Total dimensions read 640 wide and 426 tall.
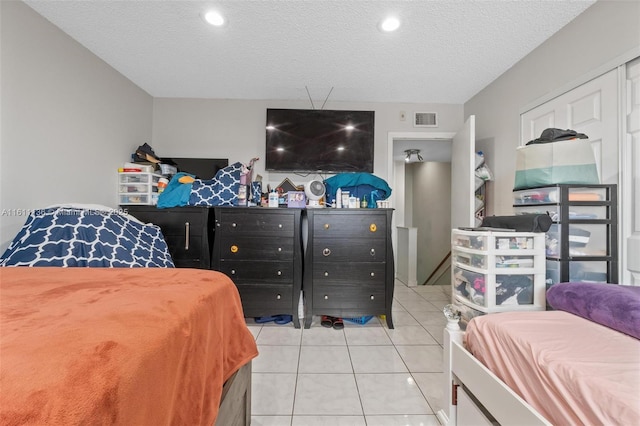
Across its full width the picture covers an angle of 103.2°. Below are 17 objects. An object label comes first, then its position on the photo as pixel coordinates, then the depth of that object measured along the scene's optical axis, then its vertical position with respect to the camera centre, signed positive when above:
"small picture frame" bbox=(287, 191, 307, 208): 2.50 +0.16
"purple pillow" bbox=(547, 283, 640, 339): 0.86 -0.32
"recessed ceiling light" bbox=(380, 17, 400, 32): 1.78 +1.38
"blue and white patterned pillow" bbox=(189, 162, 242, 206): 2.46 +0.24
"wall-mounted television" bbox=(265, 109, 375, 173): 2.82 +0.82
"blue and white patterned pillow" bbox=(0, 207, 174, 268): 1.50 -0.19
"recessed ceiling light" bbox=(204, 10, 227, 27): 1.75 +1.39
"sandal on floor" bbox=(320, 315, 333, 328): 2.42 -1.02
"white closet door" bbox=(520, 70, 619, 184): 1.57 +0.71
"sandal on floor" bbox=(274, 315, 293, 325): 2.47 -1.02
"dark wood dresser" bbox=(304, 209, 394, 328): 2.36 -0.45
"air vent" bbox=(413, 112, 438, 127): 3.06 +1.18
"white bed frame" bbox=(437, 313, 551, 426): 0.76 -0.64
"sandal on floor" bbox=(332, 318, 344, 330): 2.38 -1.03
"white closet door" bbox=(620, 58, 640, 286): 1.47 +0.21
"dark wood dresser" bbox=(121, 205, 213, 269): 2.41 -0.16
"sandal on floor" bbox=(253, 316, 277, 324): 2.48 -1.03
